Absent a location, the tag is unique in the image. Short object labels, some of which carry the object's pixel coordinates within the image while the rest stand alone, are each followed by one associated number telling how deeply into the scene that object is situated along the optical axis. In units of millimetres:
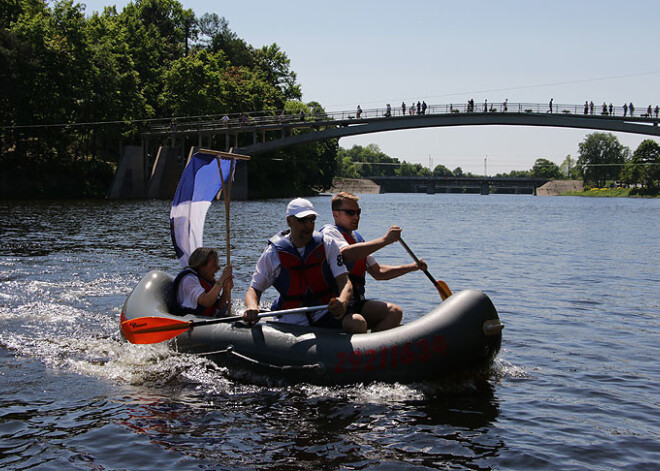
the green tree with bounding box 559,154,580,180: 161475
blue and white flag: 8836
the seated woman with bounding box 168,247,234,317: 7770
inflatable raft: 6555
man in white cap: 6688
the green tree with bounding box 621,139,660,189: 112956
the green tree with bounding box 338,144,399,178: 171462
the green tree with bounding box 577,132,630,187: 141625
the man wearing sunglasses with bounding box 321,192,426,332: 6777
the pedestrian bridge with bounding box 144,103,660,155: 56250
